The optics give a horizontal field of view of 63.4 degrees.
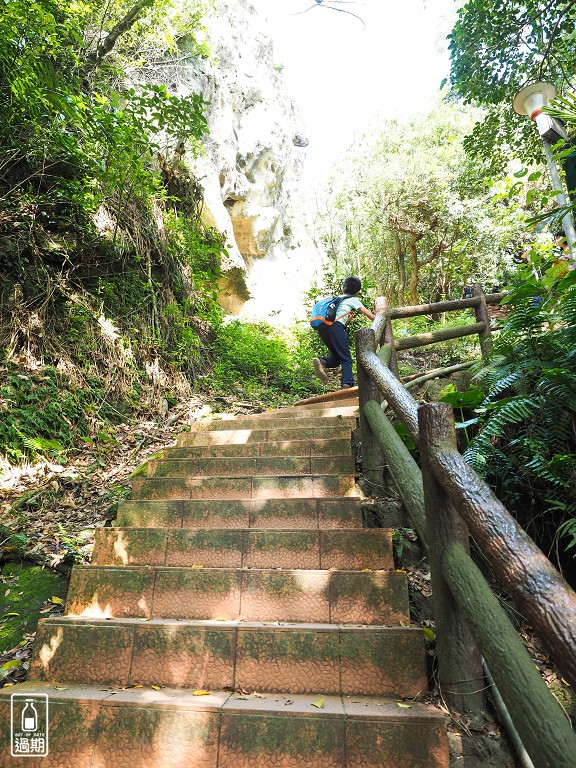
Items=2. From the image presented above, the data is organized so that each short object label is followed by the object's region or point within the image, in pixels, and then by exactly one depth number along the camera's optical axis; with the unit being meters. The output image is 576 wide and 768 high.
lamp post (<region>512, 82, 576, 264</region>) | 4.61
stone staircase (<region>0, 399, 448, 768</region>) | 1.65
